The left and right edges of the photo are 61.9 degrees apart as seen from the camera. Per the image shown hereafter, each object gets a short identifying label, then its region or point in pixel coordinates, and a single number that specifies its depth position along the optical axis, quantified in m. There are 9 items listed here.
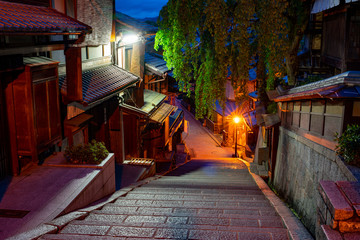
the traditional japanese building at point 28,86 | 7.37
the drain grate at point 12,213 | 6.04
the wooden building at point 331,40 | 12.62
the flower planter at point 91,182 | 6.94
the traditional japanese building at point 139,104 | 16.80
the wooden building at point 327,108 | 7.38
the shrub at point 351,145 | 6.45
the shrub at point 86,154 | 8.83
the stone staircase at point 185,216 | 5.17
